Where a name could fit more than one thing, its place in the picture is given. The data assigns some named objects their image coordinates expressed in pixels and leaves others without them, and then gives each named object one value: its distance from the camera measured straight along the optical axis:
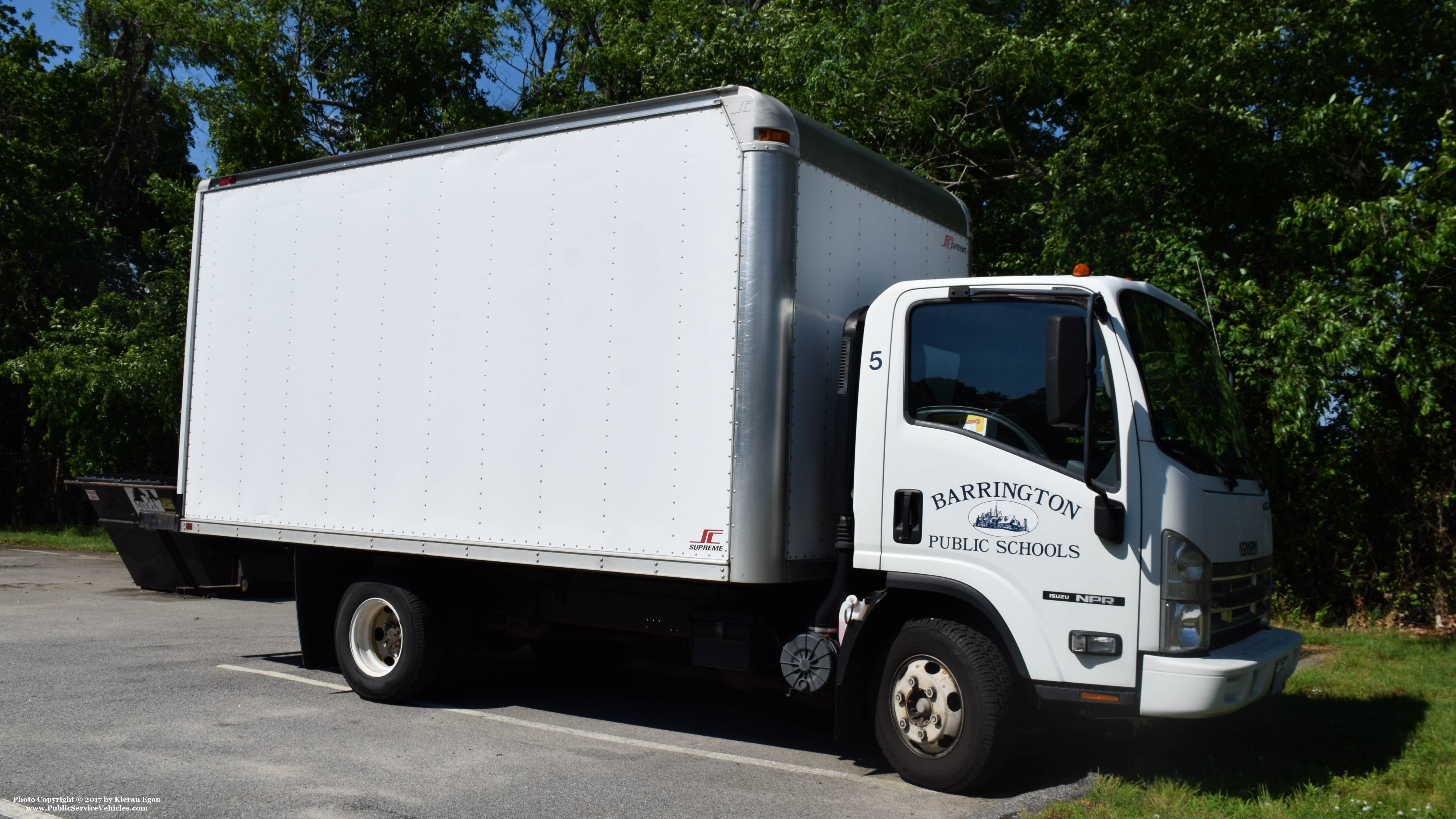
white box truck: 5.06
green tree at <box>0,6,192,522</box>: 22.61
